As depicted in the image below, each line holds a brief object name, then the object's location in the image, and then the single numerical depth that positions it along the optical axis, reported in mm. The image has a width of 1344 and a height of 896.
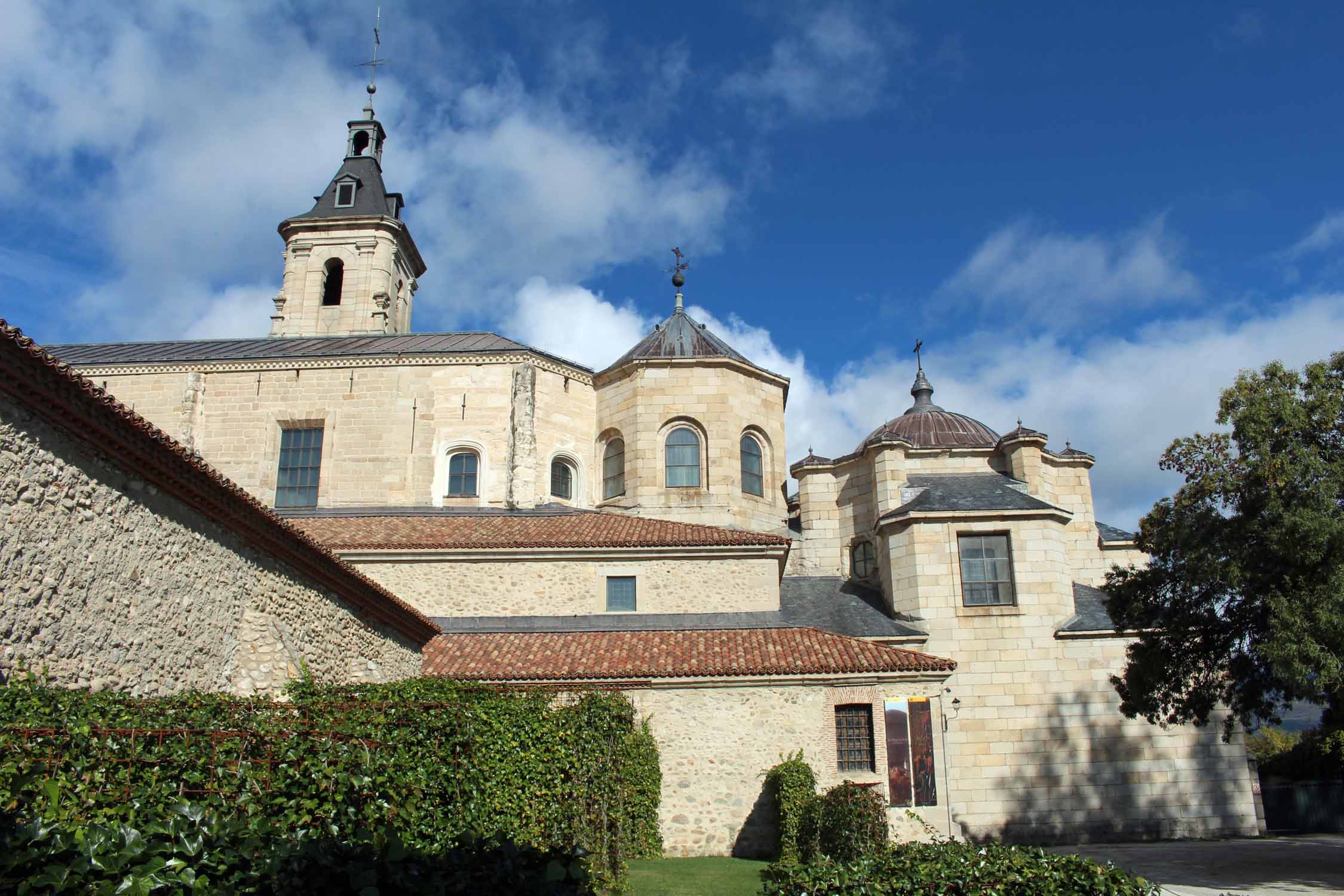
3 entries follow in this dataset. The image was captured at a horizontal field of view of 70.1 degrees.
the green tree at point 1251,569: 13375
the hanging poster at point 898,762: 16781
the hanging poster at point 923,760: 16906
